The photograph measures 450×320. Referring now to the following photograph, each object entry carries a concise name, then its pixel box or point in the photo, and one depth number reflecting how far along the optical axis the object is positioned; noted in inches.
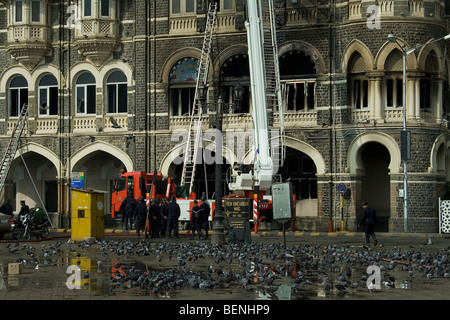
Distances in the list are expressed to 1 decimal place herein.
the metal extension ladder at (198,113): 1638.8
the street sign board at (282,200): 1022.4
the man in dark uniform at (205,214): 1337.4
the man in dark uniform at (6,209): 1379.2
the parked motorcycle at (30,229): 1302.9
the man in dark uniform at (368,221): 1168.2
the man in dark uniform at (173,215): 1336.1
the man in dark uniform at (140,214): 1339.8
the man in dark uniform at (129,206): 1437.0
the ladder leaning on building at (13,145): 1779.0
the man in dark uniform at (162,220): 1354.6
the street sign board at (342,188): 1565.0
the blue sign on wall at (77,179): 1705.2
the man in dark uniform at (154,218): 1343.5
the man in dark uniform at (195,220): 1320.1
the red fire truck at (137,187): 1567.4
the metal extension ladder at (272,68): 1546.5
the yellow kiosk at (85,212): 1175.6
